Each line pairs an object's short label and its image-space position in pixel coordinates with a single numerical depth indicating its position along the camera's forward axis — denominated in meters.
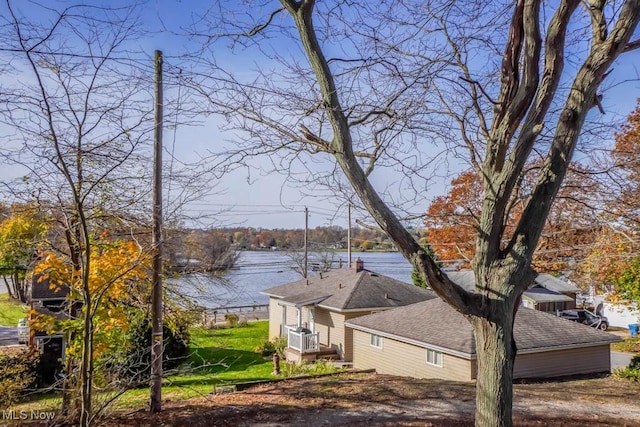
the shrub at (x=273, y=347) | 20.19
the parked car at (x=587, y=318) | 25.96
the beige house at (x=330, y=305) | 18.50
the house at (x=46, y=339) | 14.95
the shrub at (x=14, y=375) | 7.59
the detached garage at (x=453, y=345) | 13.64
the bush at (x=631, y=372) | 13.22
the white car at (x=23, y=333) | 19.65
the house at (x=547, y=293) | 26.14
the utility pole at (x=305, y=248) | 27.02
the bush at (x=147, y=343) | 6.61
